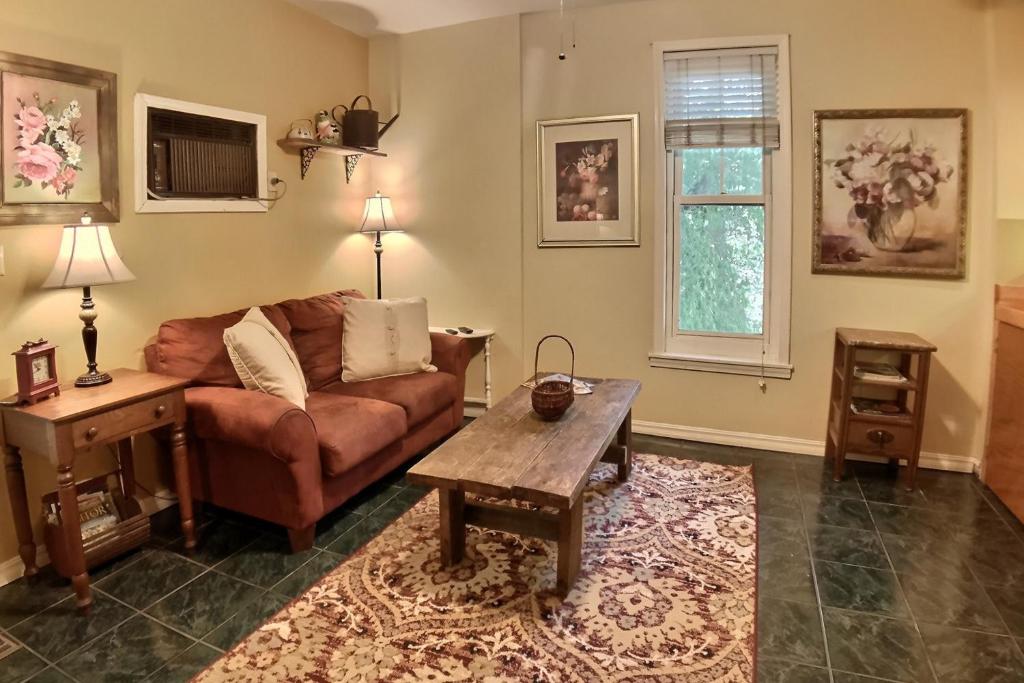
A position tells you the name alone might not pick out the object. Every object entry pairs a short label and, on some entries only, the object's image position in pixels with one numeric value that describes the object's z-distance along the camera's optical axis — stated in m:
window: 3.58
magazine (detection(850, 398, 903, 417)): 3.30
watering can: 4.03
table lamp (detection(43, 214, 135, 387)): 2.43
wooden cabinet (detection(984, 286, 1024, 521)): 2.96
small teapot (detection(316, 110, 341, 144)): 3.84
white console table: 4.20
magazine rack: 2.40
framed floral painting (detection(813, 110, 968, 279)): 3.30
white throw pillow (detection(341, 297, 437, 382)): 3.61
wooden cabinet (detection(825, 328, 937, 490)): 3.19
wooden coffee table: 2.15
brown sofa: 2.60
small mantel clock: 2.29
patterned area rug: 1.97
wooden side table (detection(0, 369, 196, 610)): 2.22
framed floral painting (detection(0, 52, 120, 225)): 2.39
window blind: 3.56
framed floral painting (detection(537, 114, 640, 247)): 3.88
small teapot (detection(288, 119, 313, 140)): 3.65
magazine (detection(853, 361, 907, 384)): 3.24
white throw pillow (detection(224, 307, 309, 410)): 2.85
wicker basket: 2.67
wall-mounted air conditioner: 2.94
